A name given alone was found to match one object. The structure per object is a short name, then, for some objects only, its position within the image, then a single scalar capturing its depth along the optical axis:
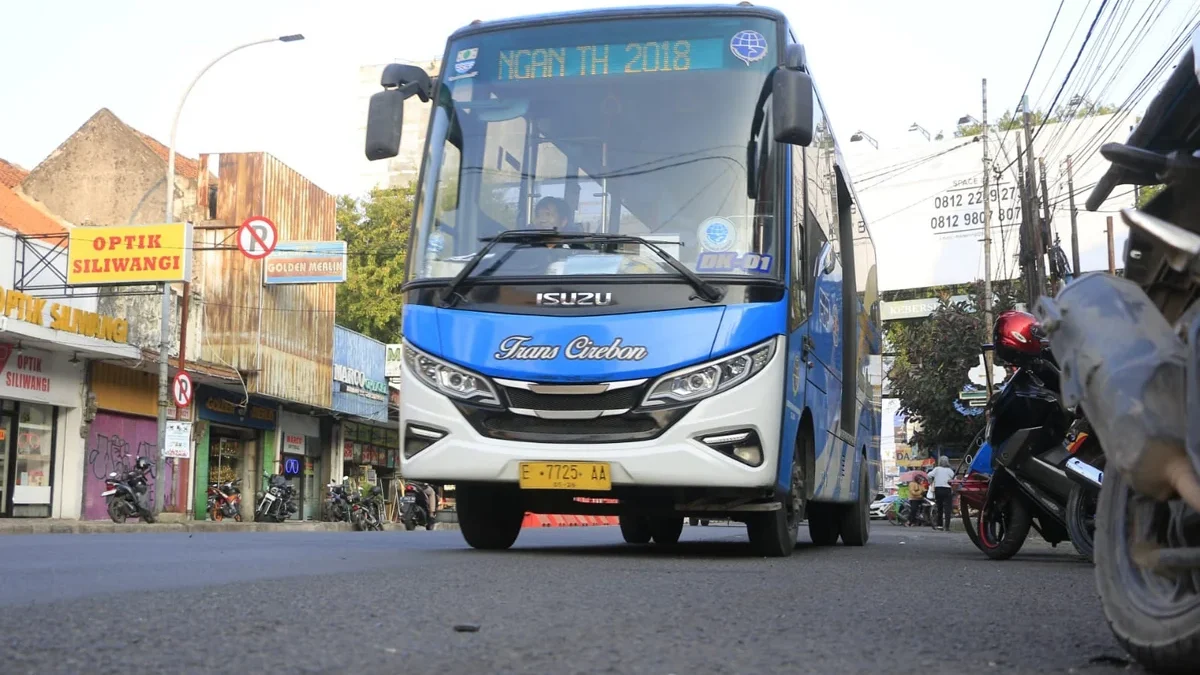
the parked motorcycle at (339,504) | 32.03
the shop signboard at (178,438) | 23.56
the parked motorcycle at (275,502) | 29.84
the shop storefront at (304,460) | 37.22
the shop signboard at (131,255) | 27.33
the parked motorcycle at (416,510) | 29.44
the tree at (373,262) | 49.53
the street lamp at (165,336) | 24.92
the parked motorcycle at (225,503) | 28.97
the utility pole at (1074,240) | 24.94
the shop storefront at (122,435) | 27.52
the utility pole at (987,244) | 34.53
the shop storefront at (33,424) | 24.91
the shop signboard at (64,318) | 23.95
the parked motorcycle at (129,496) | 21.98
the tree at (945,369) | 34.38
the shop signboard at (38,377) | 24.72
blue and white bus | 8.09
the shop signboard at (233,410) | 32.31
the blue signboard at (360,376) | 39.31
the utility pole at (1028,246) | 23.06
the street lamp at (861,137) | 58.69
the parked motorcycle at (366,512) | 31.30
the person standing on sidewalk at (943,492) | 27.27
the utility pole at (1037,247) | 22.34
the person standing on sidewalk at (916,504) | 36.81
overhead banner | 49.31
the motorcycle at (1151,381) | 3.00
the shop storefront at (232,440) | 32.19
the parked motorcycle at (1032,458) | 8.52
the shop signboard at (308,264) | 33.84
